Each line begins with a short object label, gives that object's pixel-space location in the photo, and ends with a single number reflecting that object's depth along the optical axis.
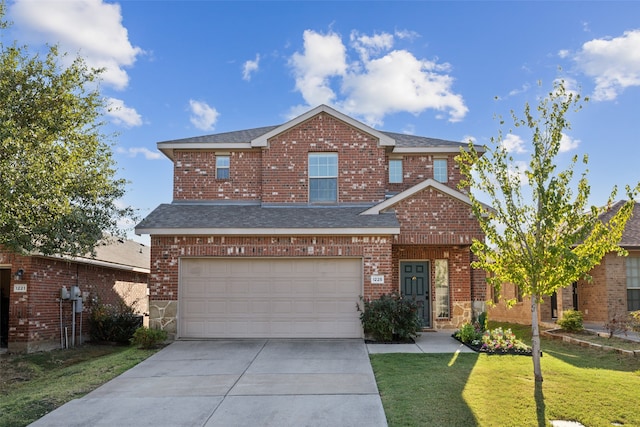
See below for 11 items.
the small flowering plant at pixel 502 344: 12.30
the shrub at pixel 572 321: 16.55
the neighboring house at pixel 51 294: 14.49
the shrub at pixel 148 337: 13.47
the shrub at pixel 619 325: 14.47
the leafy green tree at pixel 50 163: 11.90
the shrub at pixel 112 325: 16.98
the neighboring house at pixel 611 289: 17.72
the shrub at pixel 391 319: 13.73
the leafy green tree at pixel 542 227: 8.93
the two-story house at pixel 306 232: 14.76
